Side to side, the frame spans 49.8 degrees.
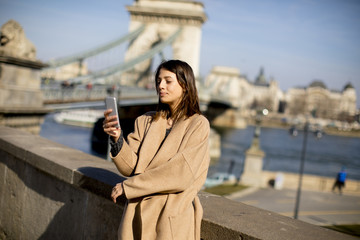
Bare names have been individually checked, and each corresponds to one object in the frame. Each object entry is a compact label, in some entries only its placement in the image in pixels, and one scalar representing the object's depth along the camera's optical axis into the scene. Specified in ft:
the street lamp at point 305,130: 49.87
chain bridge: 78.79
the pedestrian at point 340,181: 50.57
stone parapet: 5.36
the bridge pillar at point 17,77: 20.65
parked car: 50.71
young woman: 4.77
